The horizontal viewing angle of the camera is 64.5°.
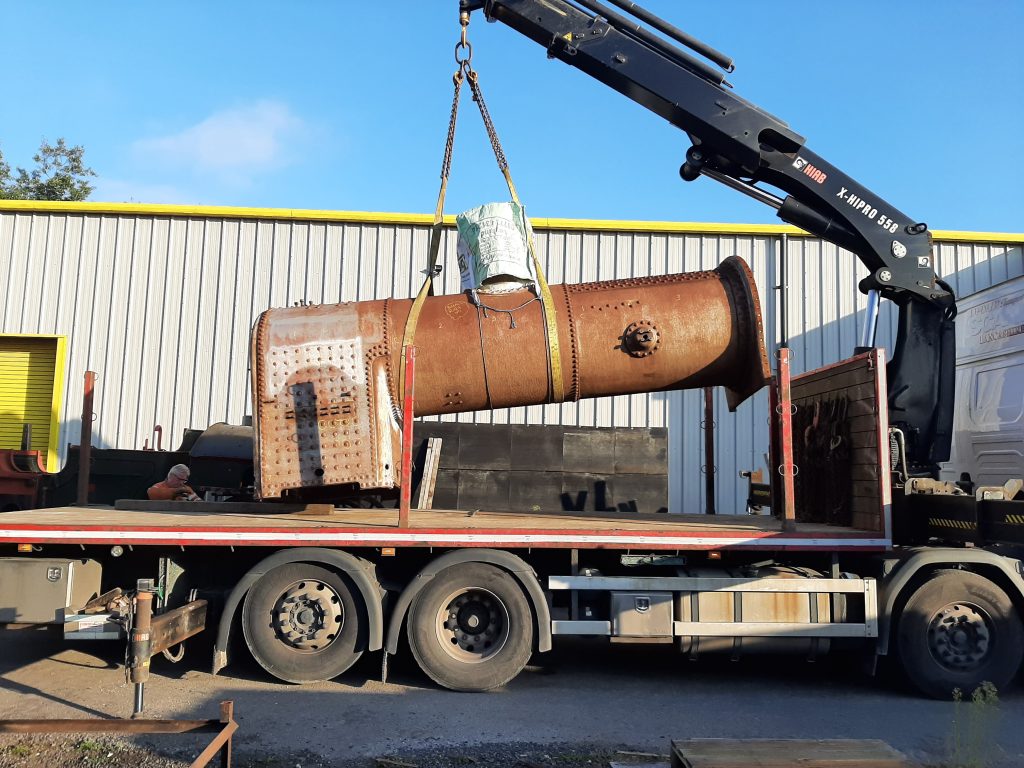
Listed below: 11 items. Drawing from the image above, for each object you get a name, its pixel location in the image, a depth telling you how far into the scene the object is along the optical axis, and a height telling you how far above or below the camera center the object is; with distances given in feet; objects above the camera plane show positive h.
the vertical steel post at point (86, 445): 25.79 +0.78
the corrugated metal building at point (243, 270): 45.75 +11.73
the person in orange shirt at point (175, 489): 27.40 -0.61
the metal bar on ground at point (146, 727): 14.19 -4.55
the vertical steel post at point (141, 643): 17.70 -3.78
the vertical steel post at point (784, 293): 46.16 +10.87
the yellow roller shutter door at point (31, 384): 46.68 +4.78
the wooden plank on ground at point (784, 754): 12.92 -4.45
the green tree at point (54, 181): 99.86 +35.94
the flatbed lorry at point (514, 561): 20.95 -2.19
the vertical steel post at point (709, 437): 28.19 +1.60
